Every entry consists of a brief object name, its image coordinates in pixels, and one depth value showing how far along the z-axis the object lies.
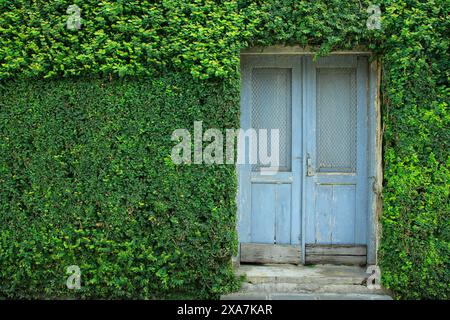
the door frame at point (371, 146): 4.76
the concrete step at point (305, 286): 4.52
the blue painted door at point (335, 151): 5.02
